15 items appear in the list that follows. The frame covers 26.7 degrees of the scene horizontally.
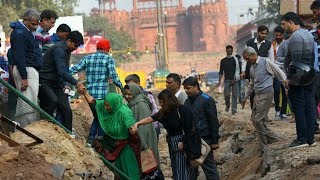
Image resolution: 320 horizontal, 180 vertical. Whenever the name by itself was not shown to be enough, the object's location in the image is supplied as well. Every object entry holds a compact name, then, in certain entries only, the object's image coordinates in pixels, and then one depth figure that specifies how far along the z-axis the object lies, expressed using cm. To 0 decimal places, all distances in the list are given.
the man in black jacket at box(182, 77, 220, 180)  855
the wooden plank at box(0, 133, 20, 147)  691
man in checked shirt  980
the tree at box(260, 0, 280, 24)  5880
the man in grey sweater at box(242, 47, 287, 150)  976
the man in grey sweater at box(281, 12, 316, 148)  854
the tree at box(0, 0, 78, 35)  5611
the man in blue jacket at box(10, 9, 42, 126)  798
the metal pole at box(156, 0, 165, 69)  5807
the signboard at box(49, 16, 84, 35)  4747
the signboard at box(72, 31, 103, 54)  5809
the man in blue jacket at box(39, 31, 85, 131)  854
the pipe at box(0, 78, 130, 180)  717
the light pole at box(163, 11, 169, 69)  10654
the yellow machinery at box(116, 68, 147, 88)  5814
